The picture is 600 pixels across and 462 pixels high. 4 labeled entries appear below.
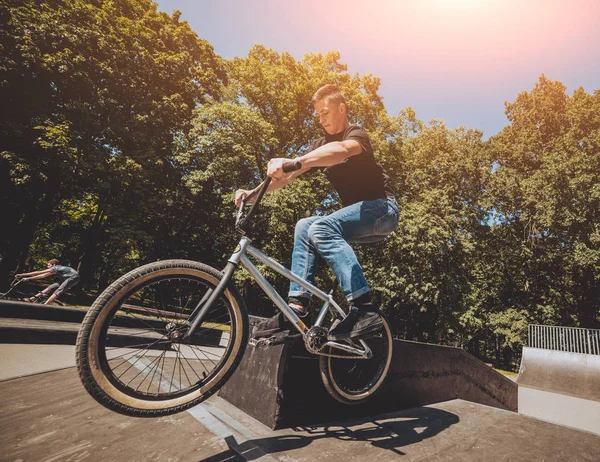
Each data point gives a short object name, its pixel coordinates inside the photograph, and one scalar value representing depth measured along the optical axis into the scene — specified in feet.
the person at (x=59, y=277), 36.24
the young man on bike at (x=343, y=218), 8.03
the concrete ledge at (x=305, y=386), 8.36
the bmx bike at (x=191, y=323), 5.99
